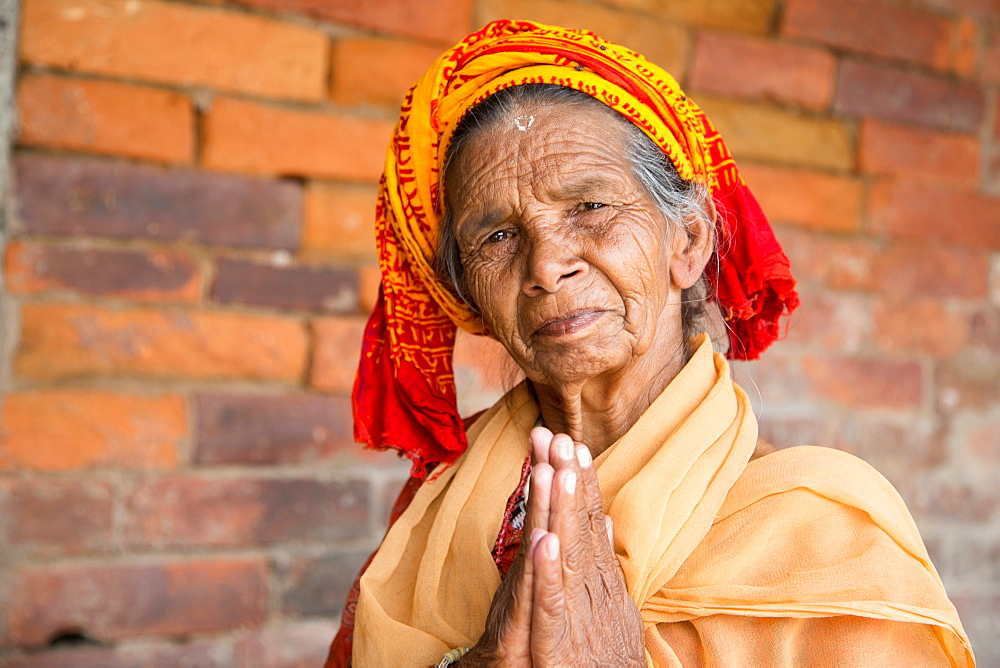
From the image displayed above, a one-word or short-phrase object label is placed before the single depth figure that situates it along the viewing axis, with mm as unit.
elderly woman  1331
